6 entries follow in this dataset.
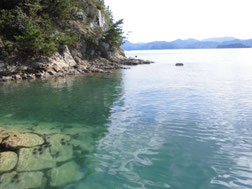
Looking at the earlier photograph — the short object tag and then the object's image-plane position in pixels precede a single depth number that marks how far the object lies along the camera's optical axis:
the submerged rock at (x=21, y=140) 8.30
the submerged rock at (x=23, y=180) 6.08
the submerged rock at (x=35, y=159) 7.13
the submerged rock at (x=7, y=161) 7.02
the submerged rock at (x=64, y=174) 6.27
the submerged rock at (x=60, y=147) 7.89
